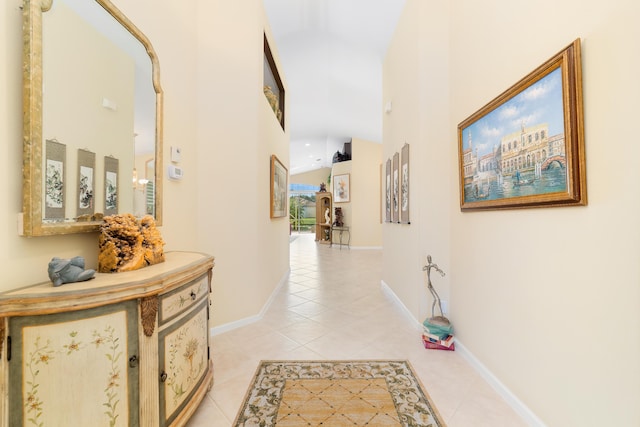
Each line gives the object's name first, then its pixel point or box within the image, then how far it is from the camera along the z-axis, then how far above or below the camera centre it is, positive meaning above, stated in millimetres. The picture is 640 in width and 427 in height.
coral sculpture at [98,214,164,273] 1276 -127
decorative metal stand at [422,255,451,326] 2283 -781
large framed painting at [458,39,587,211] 1189 +406
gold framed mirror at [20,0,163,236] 1068 +533
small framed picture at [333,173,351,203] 8416 +941
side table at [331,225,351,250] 8453 -450
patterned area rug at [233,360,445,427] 1470 -1132
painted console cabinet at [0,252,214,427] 884 -505
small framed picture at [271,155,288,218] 3469 +449
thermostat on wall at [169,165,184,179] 2105 +395
